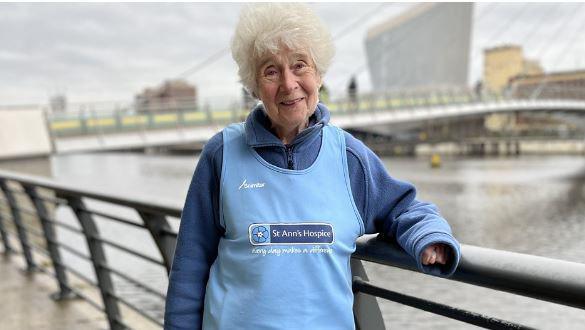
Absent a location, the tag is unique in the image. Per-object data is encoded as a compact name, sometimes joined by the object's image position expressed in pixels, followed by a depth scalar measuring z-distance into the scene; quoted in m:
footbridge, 18.16
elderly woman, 1.05
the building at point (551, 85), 44.69
